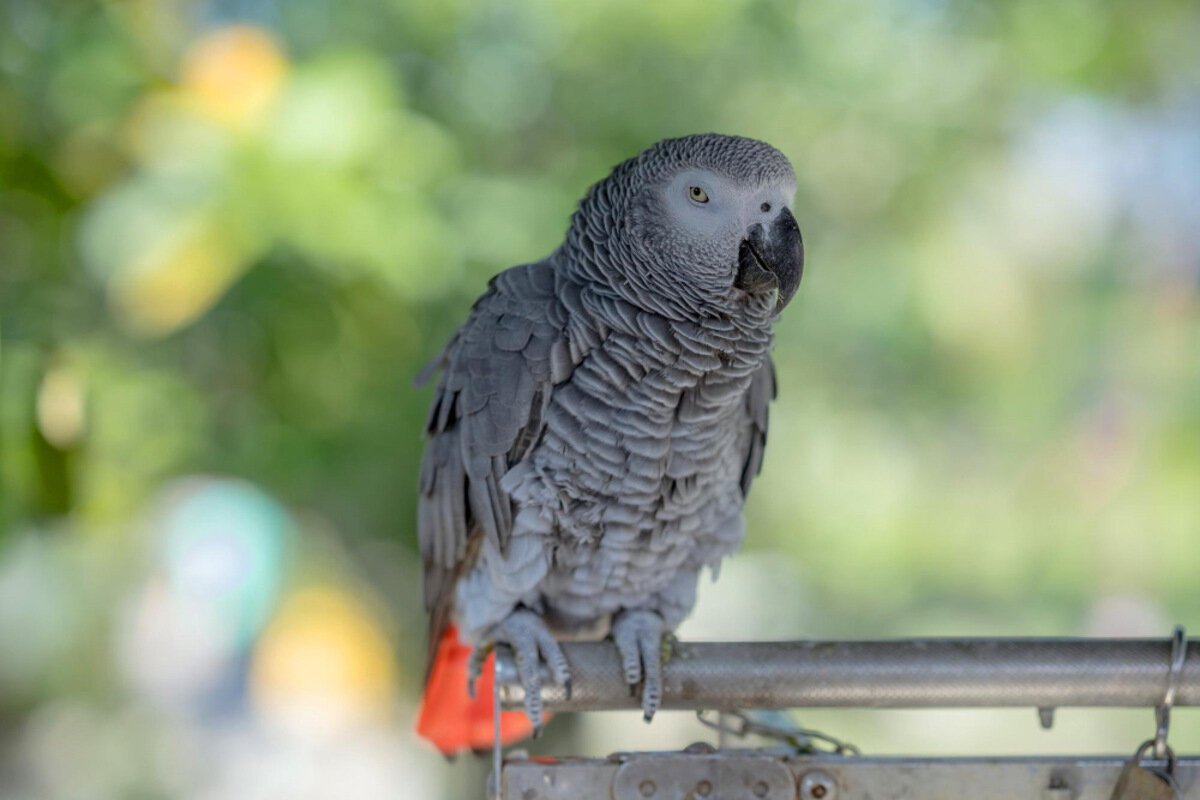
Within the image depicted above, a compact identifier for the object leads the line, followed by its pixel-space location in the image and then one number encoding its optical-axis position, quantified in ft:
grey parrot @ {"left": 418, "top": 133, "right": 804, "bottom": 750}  5.06
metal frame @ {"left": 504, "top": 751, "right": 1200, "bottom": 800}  4.83
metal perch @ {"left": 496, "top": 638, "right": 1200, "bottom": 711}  4.95
